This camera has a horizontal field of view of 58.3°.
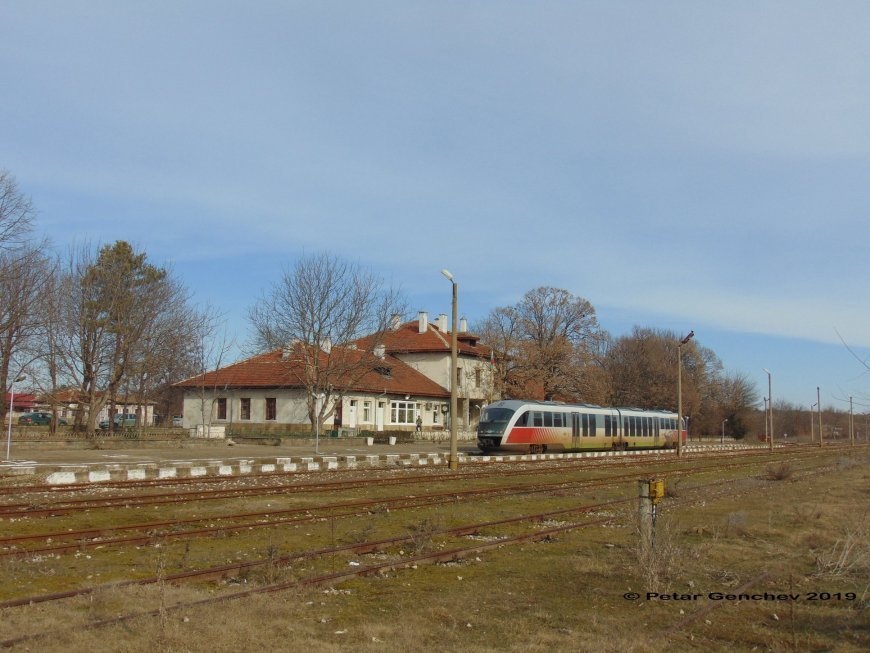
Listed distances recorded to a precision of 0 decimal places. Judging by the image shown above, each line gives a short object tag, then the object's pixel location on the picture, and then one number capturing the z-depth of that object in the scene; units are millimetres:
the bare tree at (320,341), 49250
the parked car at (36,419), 77725
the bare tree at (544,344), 65625
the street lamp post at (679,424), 40834
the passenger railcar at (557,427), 38250
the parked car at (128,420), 75112
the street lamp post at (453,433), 26828
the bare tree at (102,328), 42156
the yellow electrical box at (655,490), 10269
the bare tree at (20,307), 35625
